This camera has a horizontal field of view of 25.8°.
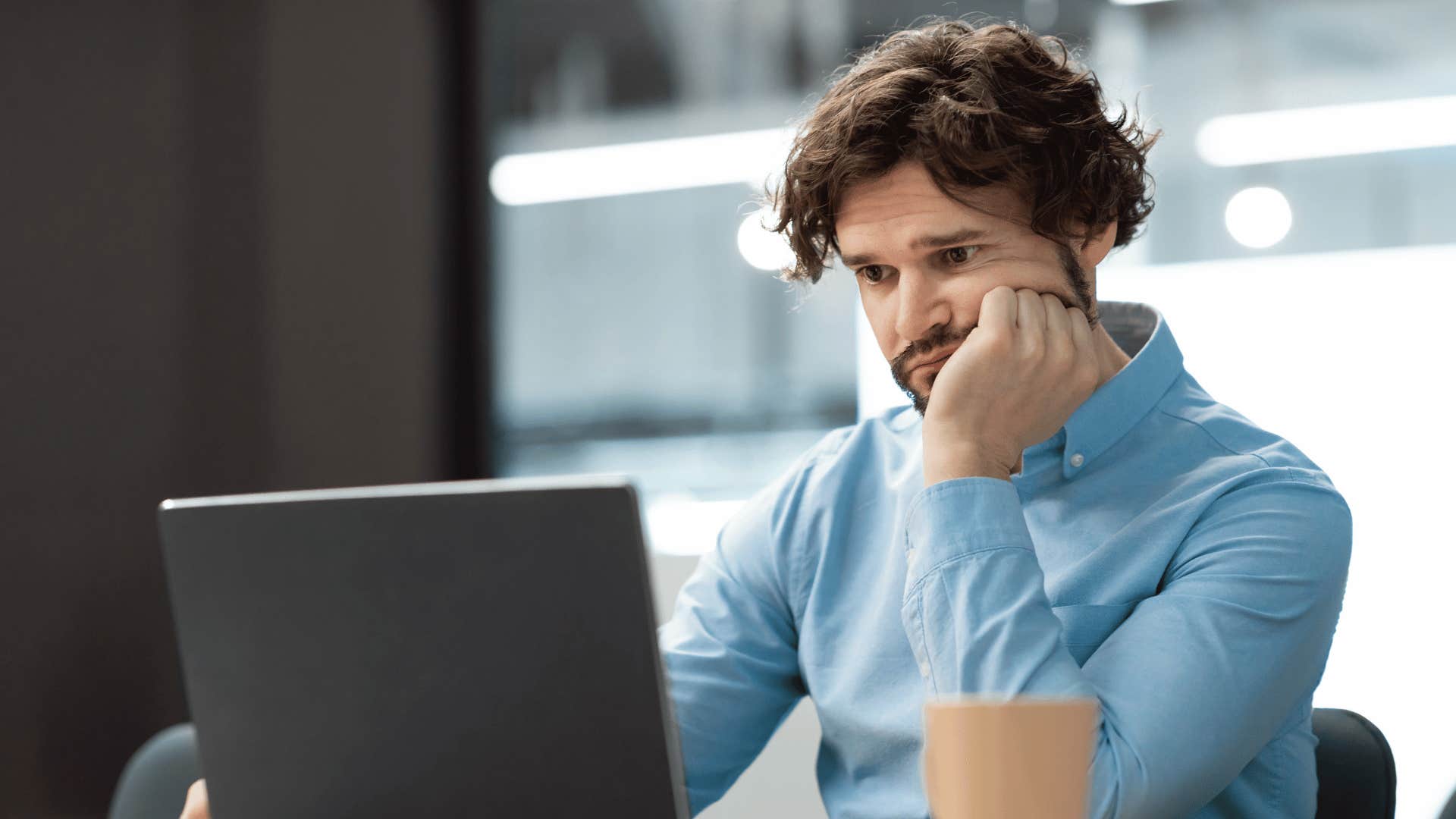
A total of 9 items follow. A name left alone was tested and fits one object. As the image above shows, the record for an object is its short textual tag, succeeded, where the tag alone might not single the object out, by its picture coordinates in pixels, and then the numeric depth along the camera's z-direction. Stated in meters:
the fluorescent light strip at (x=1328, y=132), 3.22
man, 2.27
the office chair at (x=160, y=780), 2.61
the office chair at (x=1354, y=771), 2.39
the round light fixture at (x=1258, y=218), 3.29
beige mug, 1.50
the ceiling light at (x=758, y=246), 3.59
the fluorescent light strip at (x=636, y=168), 3.70
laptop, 2.06
